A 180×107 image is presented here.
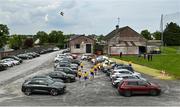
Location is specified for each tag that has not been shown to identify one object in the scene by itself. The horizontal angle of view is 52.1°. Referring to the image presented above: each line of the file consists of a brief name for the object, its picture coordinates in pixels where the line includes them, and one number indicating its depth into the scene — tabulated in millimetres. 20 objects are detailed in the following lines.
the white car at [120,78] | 16255
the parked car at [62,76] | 18251
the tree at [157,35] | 79148
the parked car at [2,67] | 26280
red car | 14133
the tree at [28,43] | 65228
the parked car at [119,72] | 17725
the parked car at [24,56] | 39216
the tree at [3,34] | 42392
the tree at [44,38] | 85452
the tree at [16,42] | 66176
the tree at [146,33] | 83740
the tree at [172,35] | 64366
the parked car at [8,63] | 29262
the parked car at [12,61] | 30715
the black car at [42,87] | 14550
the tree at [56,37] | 85574
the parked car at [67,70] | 20338
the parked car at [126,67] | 20577
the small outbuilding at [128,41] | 43273
